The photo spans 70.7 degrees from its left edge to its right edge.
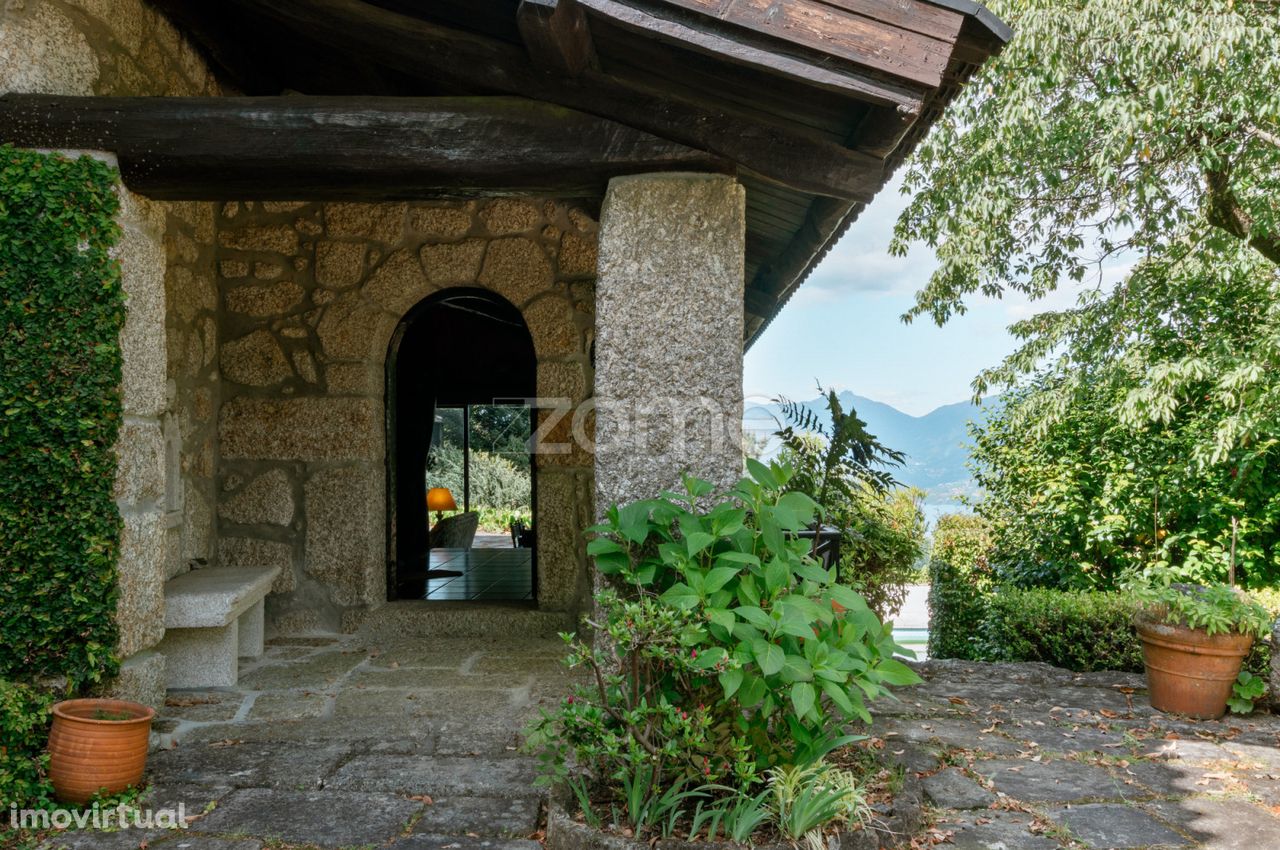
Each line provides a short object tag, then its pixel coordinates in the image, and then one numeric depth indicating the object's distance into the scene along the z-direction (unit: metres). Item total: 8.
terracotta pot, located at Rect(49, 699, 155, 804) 2.75
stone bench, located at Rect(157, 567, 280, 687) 3.81
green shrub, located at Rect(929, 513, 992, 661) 7.95
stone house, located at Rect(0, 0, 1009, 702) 2.82
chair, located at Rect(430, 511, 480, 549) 8.81
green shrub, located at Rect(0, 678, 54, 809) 2.70
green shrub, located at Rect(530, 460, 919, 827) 2.37
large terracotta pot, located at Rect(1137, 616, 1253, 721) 4.05
